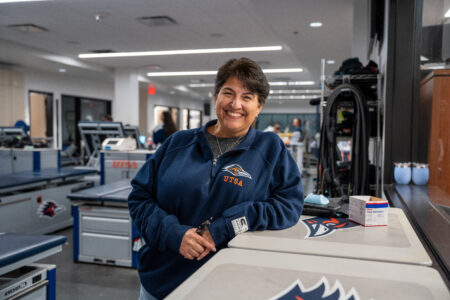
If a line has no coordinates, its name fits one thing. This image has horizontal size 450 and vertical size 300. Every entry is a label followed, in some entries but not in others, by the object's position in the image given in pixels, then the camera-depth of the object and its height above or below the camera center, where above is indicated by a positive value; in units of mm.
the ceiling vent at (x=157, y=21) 5977 +1869
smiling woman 1232 -199
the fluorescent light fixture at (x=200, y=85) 14188 +1910
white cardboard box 1264 -269
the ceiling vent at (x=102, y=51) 8648 +1922
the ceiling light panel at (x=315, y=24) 5805 +1763
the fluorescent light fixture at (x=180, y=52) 8125 +1908
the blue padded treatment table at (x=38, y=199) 3709 -739
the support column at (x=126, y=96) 10742 +1100
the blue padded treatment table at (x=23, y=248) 1480 -507
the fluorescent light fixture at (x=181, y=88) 15212 +1911
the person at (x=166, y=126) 5664 +108
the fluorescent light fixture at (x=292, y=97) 18344 +1905
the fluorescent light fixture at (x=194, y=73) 10966 +1924
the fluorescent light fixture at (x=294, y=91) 16312 +1915
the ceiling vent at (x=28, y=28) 6455 +1866
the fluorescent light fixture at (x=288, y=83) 13531 +1922
